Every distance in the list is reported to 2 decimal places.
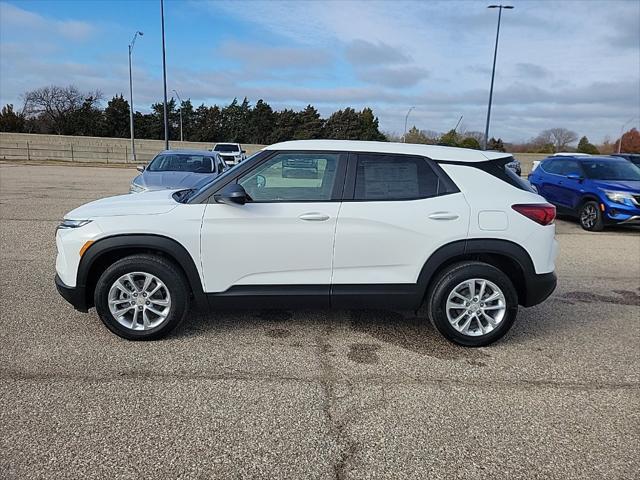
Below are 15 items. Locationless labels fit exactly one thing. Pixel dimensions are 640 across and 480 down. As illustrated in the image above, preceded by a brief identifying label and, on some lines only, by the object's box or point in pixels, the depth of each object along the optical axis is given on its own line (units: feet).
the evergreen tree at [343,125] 227.61
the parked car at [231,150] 91.61
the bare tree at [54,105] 220.84
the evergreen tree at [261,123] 247.09
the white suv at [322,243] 13.21
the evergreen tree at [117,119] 225.76
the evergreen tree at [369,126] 212.43
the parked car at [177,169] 30.48
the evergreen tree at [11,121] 199.21
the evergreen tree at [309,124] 232.32
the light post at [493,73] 101.71
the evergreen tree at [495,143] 177.81
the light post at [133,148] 132.94
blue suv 34.37
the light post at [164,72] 104.63
